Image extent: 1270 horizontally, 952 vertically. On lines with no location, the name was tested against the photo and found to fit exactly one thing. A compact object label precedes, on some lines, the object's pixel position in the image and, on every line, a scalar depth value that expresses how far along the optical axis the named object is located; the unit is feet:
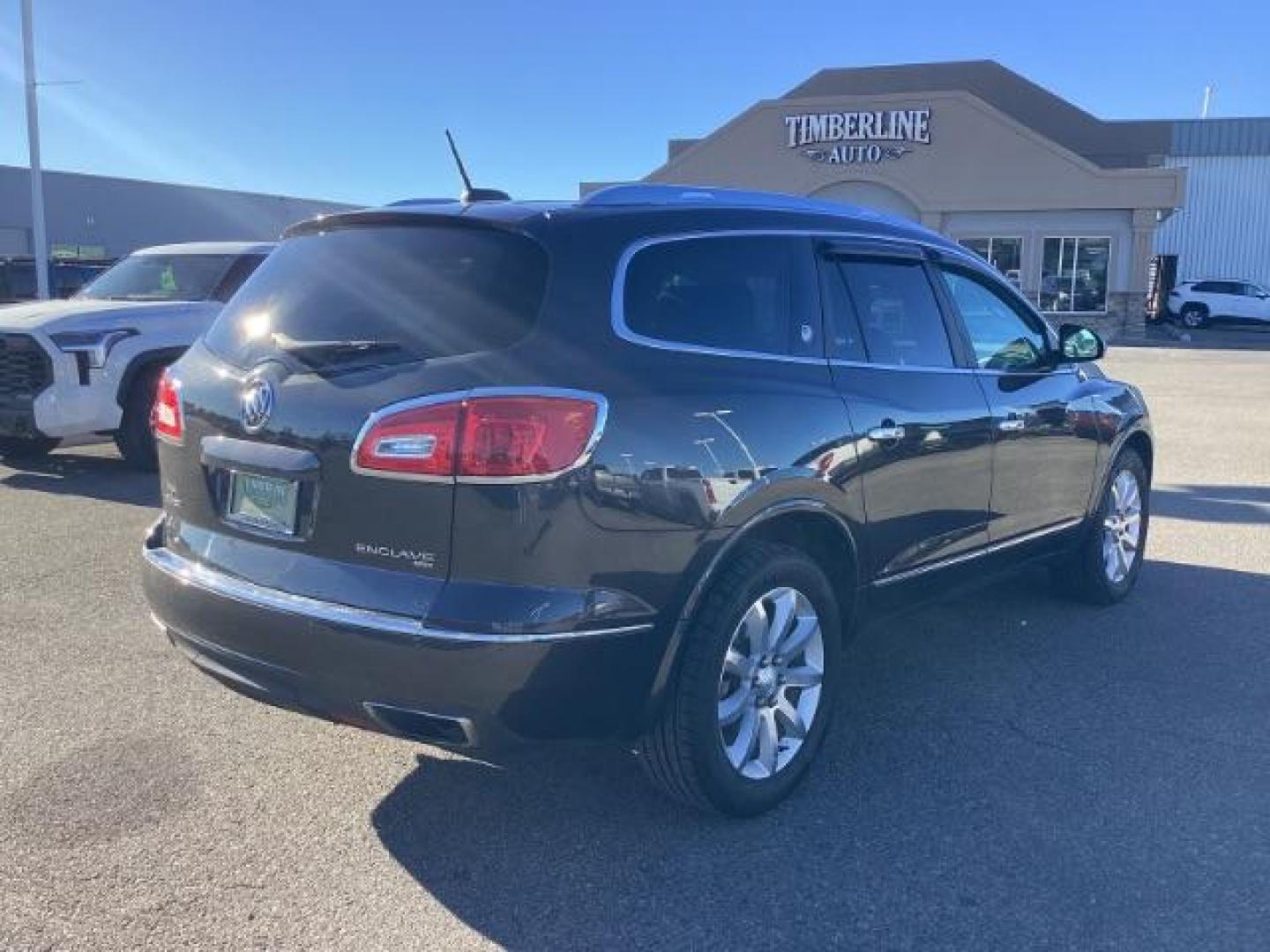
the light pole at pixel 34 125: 72.23
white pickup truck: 28.17
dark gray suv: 9.80
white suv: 122.62
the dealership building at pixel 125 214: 126.62
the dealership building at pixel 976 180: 111.55
